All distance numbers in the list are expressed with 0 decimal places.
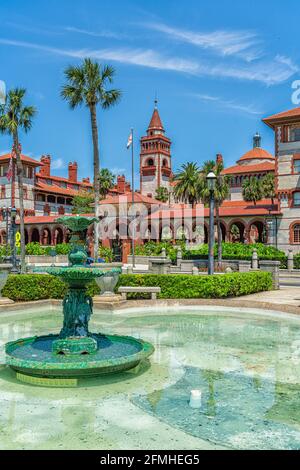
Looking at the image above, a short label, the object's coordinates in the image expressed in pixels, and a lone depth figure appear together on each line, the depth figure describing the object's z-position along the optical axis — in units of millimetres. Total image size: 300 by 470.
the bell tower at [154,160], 96688
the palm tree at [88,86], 32094
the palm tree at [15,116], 33125
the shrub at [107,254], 46159
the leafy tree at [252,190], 69125
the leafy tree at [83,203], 71000
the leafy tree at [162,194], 90188
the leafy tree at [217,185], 46781
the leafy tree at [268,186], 69062
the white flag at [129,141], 38812
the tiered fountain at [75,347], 7961
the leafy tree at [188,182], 61188
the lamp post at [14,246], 30778
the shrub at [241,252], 40719
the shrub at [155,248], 48166
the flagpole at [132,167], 40912
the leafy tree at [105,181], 74812
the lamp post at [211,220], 18969
